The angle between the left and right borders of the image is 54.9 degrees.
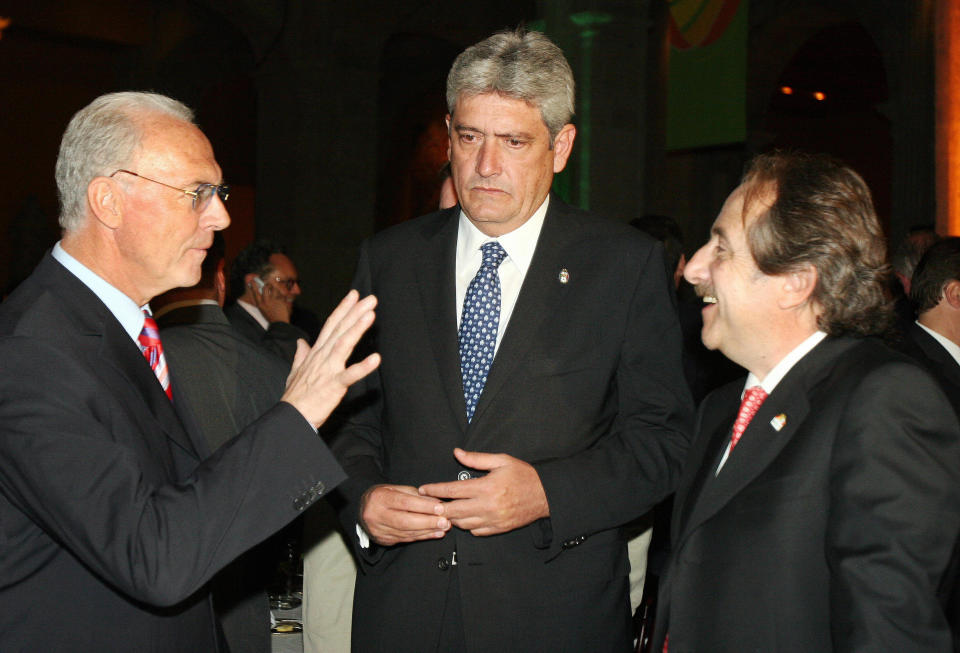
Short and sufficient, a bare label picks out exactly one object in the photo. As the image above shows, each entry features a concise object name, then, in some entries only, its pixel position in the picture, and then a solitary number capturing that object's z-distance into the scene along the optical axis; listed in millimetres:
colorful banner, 6039
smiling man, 1478
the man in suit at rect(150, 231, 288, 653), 2225
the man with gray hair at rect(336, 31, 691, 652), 2086
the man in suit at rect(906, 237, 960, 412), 4062
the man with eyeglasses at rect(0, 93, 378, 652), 1444
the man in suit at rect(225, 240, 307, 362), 6078
